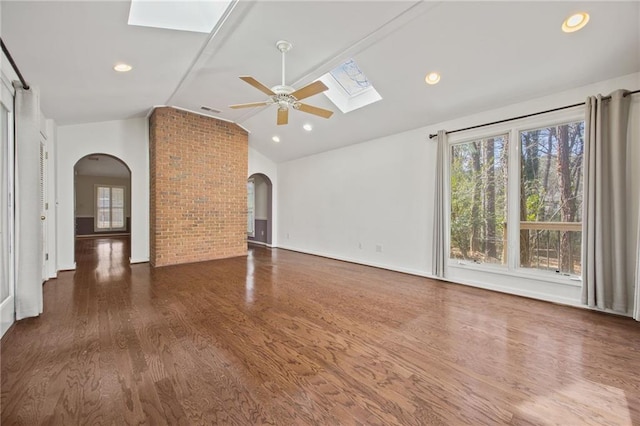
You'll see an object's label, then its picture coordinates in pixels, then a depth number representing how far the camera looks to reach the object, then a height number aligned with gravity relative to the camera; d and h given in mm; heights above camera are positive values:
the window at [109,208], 10992 +100
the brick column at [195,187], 5363 +491
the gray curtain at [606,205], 2961 +80
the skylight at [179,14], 2555 +1959
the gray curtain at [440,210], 4410 +25
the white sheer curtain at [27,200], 2725 +100
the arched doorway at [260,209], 8289 +61
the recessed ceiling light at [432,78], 3586 +1760
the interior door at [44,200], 4211 +158
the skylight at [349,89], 4471 +2084
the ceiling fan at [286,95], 2856 +1266
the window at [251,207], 9166 +132
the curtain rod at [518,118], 3064 +1274
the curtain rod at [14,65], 2376 +1328
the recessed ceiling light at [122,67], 3205 +1683
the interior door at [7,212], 2564 -18
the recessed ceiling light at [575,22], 2539 +1782
